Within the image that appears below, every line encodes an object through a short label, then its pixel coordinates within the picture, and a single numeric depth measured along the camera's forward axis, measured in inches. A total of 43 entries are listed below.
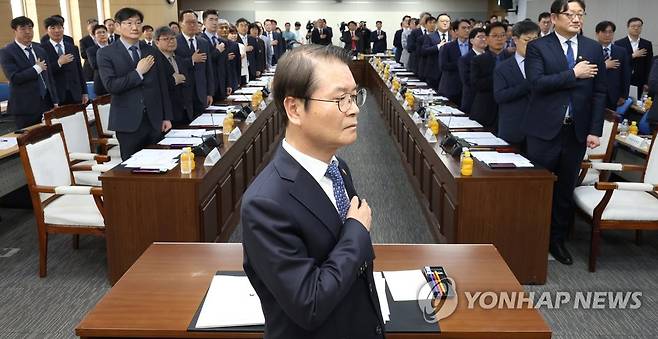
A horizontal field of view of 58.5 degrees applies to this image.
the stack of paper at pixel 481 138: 156.6
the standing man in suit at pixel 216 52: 268.8
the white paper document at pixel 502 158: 133.5
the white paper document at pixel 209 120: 185.9
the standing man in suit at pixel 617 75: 233.3
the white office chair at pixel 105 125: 185.5
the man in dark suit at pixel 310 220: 41.0
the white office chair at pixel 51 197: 129.5
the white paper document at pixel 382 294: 61.6
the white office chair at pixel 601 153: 160.4
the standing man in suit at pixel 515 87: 159.3
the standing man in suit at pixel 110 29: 344.5
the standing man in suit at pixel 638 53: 286.0
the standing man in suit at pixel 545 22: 292.5
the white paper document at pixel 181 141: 155.1
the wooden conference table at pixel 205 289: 60.3
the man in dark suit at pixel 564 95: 129.6
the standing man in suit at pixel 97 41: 297.7
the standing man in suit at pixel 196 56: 223.9
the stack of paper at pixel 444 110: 208.8
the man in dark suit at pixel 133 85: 162.4
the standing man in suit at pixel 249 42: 382.9
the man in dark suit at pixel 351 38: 631.8
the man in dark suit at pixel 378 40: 649.0
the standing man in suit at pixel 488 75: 192.2
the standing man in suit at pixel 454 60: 257.1
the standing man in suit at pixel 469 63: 204.4
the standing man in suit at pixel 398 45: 533.3
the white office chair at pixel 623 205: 131.8
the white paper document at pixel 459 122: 183.5
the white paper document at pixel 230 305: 60.6
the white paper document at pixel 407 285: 66.2
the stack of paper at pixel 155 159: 129.5
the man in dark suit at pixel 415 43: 369.4
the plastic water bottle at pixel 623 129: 179.3
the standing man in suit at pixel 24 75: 222.1
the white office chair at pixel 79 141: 159.0
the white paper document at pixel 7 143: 157.4
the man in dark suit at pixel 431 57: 320.2
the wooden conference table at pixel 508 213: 125.6
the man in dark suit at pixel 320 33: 577.3
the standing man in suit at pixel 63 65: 255.0
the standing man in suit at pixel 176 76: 189.5
